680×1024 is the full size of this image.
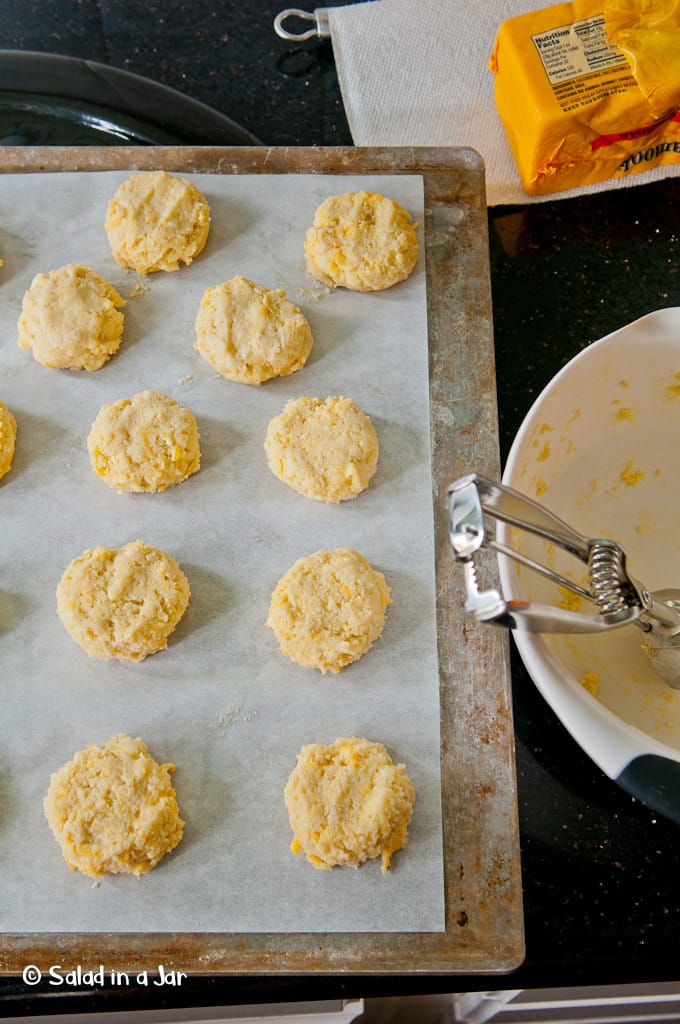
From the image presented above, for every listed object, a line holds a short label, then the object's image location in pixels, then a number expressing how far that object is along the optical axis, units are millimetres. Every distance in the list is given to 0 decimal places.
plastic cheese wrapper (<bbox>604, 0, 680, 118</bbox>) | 649
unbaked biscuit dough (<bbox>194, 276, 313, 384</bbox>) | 633
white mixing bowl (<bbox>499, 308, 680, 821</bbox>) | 539
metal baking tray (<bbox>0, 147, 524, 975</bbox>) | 564
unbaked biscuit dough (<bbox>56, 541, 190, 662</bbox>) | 598
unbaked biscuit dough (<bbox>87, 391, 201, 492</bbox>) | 618
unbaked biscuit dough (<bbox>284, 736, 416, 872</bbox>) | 568
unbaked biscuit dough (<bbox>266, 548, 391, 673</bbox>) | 596
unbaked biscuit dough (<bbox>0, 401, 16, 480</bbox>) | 623
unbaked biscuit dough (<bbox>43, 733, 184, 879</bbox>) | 569
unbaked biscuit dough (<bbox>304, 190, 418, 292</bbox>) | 643
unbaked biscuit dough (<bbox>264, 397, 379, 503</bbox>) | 617
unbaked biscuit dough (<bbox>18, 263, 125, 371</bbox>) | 632
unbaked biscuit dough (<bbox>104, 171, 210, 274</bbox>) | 644
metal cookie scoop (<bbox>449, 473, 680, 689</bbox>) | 492
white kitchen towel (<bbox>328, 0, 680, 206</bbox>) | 704
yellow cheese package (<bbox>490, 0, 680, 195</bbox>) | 654
